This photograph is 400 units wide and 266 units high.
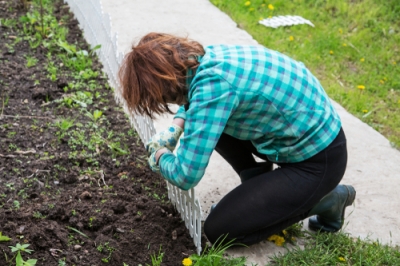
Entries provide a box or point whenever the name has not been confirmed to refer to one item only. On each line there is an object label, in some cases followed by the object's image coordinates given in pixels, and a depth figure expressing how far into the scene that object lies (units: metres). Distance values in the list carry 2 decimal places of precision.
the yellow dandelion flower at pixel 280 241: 2.88
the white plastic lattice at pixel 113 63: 2.72
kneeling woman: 2.29
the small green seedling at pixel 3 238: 2.48
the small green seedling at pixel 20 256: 2.30
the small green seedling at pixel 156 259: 2.54
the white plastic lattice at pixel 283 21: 6.18
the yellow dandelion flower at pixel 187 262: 2.52
